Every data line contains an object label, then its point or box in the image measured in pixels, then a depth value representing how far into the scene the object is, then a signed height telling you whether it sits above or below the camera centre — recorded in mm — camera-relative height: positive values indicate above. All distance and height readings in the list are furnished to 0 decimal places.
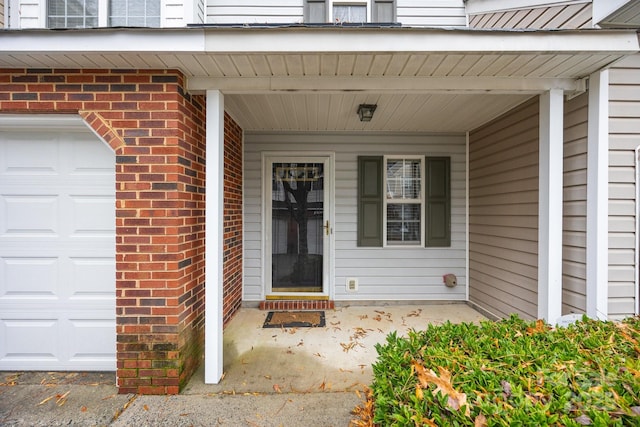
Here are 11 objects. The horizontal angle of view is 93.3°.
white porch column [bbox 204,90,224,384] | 2414 -287
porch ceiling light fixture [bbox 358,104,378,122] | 3166 +1056
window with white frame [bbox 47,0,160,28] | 3211 +2082
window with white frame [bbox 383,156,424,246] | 4363 +139
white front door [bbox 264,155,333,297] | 4312 -155
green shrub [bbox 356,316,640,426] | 1124 -734
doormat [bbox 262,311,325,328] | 3584 -1370
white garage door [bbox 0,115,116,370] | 2521 -391
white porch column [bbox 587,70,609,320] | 2391 +81
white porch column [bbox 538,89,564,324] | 2430 +25
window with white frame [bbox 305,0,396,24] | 3775 +2500
